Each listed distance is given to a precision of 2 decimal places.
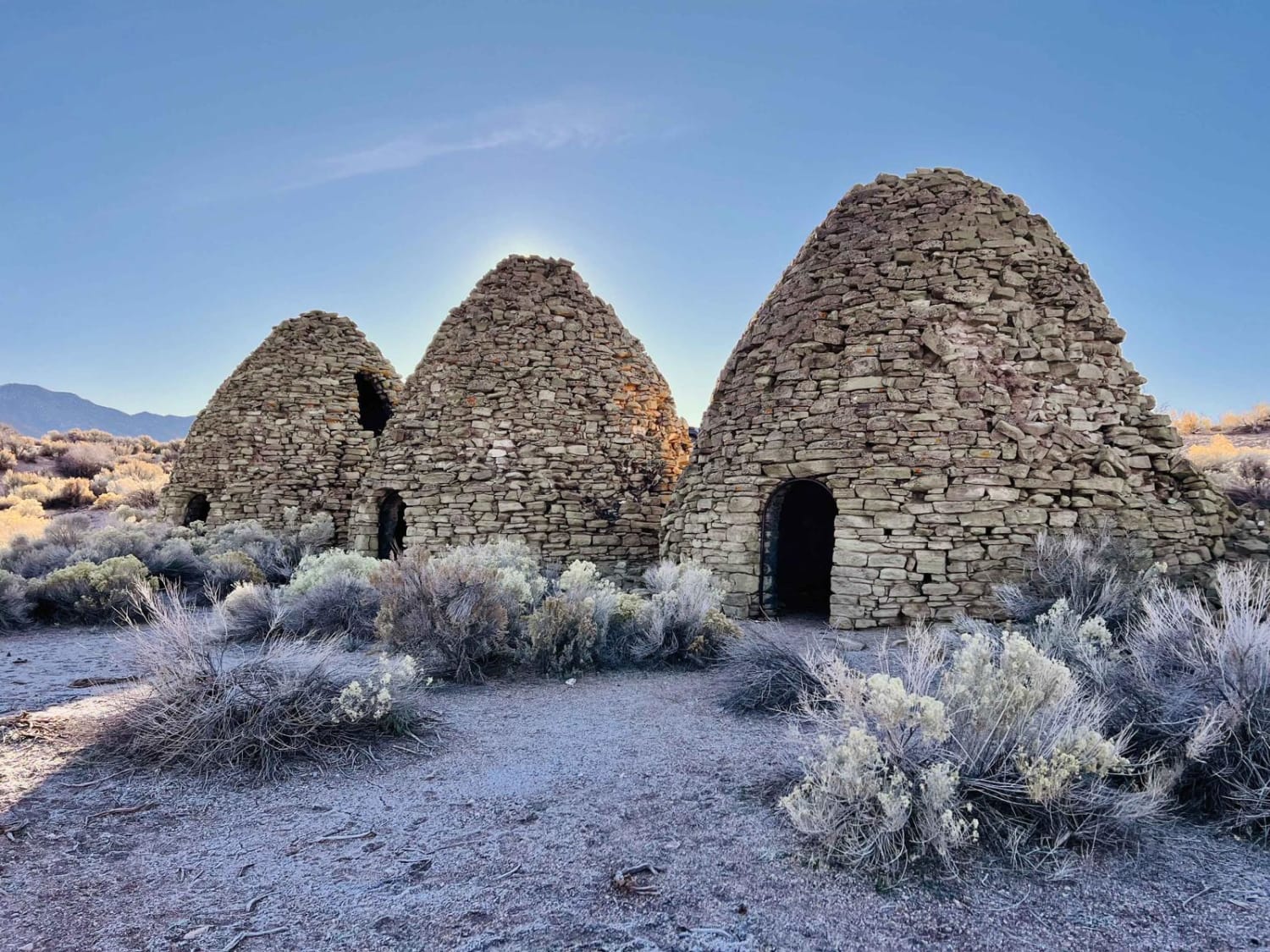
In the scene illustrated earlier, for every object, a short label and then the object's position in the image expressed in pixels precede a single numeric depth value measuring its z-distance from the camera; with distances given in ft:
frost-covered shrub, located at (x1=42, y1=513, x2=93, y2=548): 36.94
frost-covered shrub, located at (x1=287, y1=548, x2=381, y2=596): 24.90
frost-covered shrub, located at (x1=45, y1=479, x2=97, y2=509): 69.82
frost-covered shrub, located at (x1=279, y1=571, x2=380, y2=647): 22.91
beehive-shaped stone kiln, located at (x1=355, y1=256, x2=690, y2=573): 35.32
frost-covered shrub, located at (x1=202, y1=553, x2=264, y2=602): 32.17
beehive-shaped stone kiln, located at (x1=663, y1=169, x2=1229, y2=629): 24.36
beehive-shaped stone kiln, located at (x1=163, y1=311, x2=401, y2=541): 44.52
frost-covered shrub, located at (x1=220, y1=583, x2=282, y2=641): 22.93
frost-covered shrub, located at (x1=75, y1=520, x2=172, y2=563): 33.04
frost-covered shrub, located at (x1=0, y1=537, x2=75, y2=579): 31.71
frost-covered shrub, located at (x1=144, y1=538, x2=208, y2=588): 32.53
